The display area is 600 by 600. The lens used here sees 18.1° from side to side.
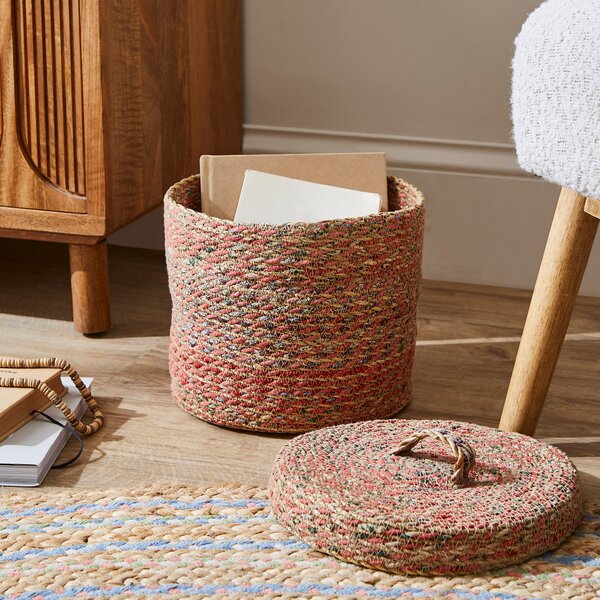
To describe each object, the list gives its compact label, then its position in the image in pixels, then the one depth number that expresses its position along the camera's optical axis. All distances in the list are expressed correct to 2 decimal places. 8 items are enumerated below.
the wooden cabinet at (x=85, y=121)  2.19
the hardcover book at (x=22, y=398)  1.93
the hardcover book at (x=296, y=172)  2.12
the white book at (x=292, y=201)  2.09
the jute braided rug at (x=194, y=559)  1.76
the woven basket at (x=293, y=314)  1.95
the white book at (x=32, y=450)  1.91
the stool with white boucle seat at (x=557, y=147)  1.74
